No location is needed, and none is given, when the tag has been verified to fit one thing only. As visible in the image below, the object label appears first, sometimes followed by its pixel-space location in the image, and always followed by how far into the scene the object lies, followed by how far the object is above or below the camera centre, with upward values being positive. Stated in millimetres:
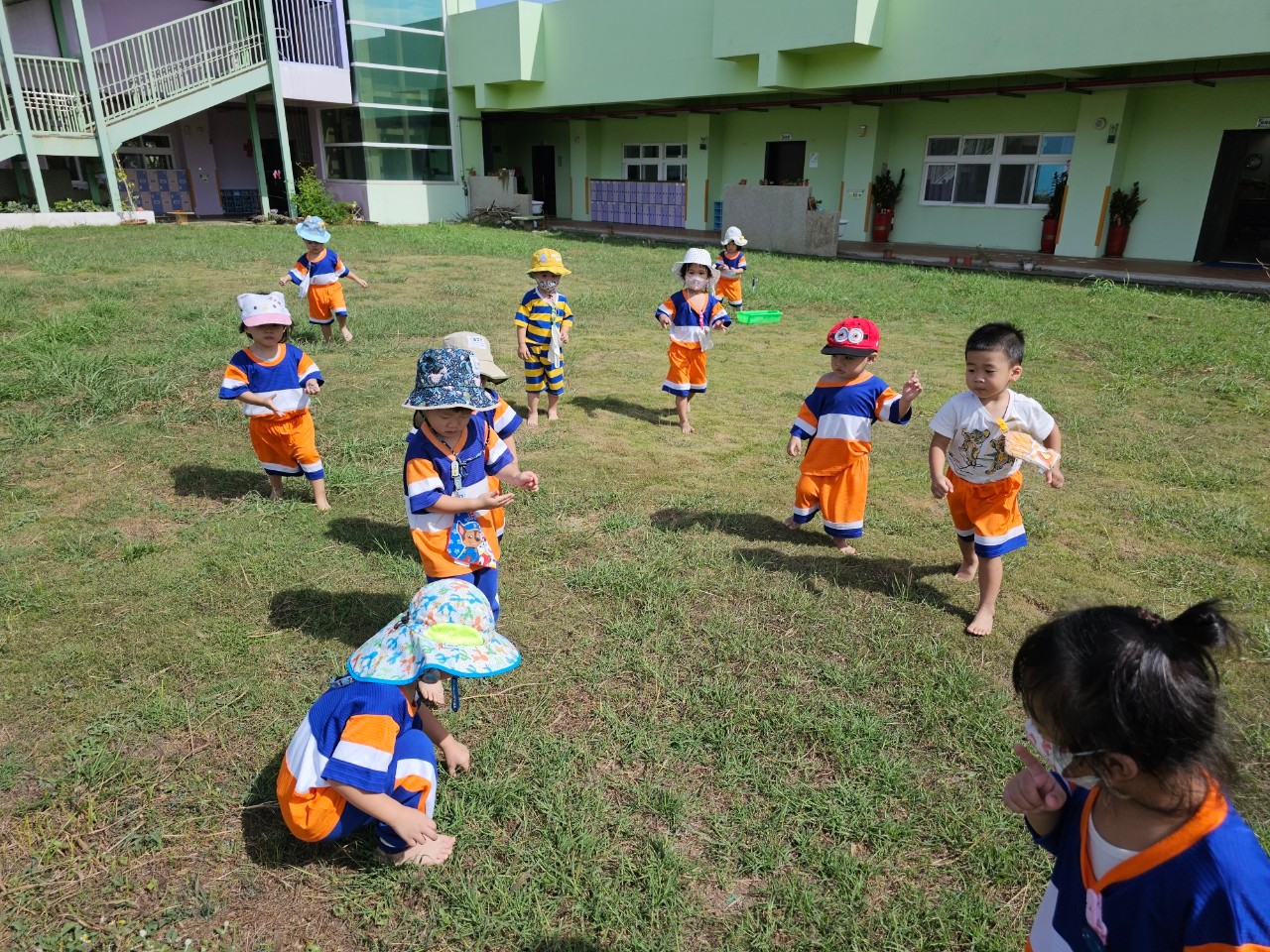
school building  14930 +1935
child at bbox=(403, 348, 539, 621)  2867 -1041
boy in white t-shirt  3438 -1093
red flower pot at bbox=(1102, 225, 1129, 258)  16344 -883
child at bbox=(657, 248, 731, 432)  6367 -997
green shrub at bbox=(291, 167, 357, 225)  20188 -402
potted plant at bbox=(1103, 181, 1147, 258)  15984 -384
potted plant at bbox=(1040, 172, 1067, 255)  16828 -453
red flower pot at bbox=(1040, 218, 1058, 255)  17094 -857
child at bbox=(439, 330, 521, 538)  3344 -918
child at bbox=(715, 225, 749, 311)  10555 -987
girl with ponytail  1197 -875
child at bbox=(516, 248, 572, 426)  6250 -1069
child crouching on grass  2131 -1449
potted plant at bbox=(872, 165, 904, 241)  19562 -209
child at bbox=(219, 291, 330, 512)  4629 -1145
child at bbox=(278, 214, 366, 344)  8500 -913
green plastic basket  10852 -1631
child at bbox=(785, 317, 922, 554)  4094 -1189
